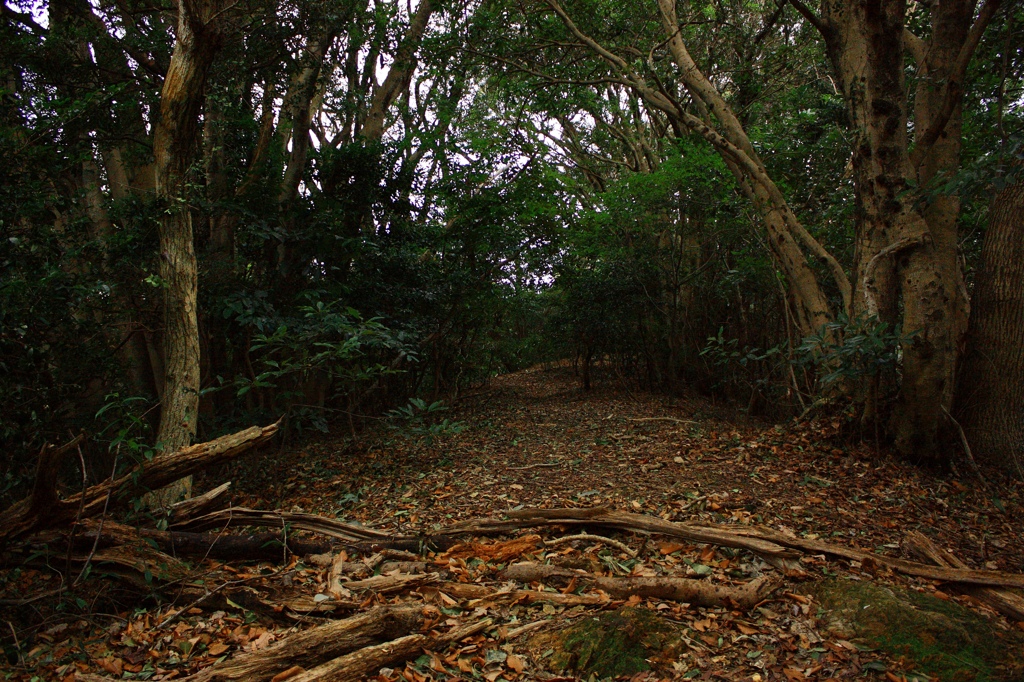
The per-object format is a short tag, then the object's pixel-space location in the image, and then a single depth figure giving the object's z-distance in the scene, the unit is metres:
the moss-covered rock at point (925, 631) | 2.65
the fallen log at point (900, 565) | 3.32
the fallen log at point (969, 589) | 3.10
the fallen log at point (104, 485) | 3.14
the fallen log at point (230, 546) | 3.62
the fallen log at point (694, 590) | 3.16
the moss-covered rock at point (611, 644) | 2.64
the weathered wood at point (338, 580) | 3.21
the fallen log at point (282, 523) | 3.95
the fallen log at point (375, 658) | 2.46
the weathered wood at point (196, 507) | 3.90
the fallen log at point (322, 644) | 2.45
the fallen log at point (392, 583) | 3.28
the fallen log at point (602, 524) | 3.73
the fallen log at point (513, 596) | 3.12
